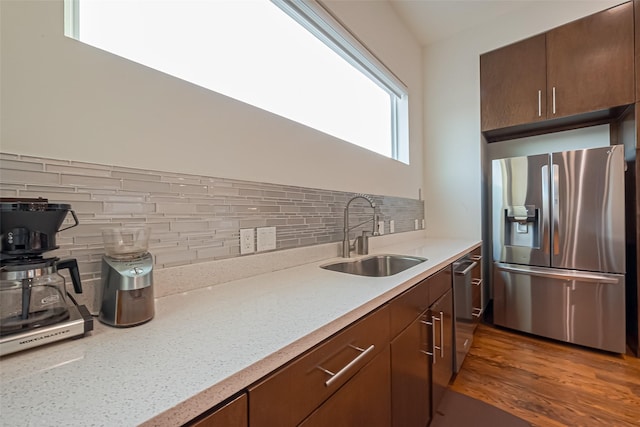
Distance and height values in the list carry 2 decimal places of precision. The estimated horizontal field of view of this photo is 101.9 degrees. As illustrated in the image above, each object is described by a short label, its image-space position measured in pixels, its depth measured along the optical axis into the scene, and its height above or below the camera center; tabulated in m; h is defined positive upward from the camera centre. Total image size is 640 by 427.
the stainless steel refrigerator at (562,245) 1.90 -0.25
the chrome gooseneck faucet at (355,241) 1.59 -0.17
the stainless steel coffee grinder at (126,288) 0.62 -0.17
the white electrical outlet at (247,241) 1.09 -0.10
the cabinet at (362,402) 0.63 -0.52
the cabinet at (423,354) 0.97 -0.62
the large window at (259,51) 0.88 +0.77
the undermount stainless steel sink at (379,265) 1.50 -0.31
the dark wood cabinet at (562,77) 1.94 +1.15
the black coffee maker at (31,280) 0.50 -0.13
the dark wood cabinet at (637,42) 1.86 +1.23
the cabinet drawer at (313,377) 0.49 -0.37
